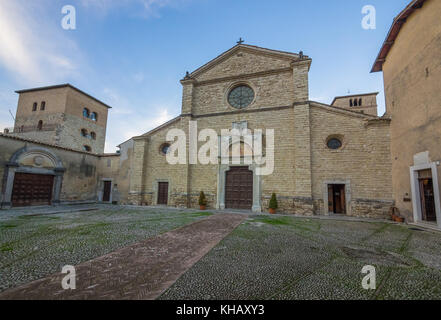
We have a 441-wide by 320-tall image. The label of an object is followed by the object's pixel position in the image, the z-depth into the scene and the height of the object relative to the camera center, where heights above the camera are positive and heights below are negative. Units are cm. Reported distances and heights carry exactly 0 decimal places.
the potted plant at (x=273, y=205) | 1033 -113
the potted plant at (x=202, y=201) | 1169 -116
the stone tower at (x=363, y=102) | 2906 +1375
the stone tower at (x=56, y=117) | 2131 +759
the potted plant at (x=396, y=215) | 819 -123
